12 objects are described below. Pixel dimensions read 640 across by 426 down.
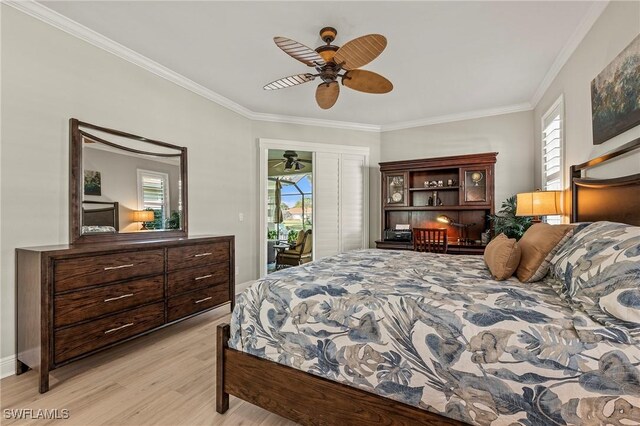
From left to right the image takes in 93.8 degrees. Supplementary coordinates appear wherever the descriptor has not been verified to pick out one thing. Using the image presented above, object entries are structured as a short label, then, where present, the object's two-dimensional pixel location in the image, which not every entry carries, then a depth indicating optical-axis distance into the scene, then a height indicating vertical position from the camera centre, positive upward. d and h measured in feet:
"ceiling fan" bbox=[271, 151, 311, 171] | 19.31 +3.67
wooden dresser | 6.30 -1.99
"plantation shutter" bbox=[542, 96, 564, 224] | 9.85 +2.29
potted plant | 11.50 -0.34
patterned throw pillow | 3.31 -0.81
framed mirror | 8.04 +0.87
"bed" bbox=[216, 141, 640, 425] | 3.23 -1.69
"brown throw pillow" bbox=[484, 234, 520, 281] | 5.53 -0.87
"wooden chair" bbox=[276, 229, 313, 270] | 19.22 -2.51
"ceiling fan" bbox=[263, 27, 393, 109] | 6.66 +3.76
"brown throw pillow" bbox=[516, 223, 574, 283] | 5.43 -0.71
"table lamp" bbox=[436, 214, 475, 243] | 14.58 -0.53
